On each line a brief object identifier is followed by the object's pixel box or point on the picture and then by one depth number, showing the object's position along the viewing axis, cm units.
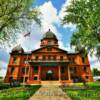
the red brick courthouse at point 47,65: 2358
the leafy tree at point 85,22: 1153
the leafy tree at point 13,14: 1120
